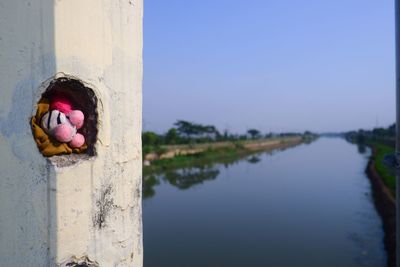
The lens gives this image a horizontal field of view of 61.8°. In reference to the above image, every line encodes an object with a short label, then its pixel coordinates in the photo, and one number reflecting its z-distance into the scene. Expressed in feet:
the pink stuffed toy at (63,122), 1.31
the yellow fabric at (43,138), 1.28
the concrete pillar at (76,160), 1.20
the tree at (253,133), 160.92
